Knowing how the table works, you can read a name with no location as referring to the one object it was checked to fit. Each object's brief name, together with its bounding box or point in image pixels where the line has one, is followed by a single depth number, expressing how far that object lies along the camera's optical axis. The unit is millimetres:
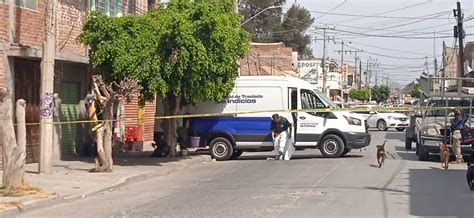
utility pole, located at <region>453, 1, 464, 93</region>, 42744
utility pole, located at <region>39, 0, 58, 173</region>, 16562
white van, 22688
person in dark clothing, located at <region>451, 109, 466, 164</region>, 20688
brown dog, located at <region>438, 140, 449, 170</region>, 19367
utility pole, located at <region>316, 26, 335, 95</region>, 60991
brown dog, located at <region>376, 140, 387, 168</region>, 19438
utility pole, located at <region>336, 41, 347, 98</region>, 92625
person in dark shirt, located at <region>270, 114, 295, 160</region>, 21797
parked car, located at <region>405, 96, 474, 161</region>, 21828
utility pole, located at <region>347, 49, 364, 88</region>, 122781
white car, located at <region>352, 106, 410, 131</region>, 49344
